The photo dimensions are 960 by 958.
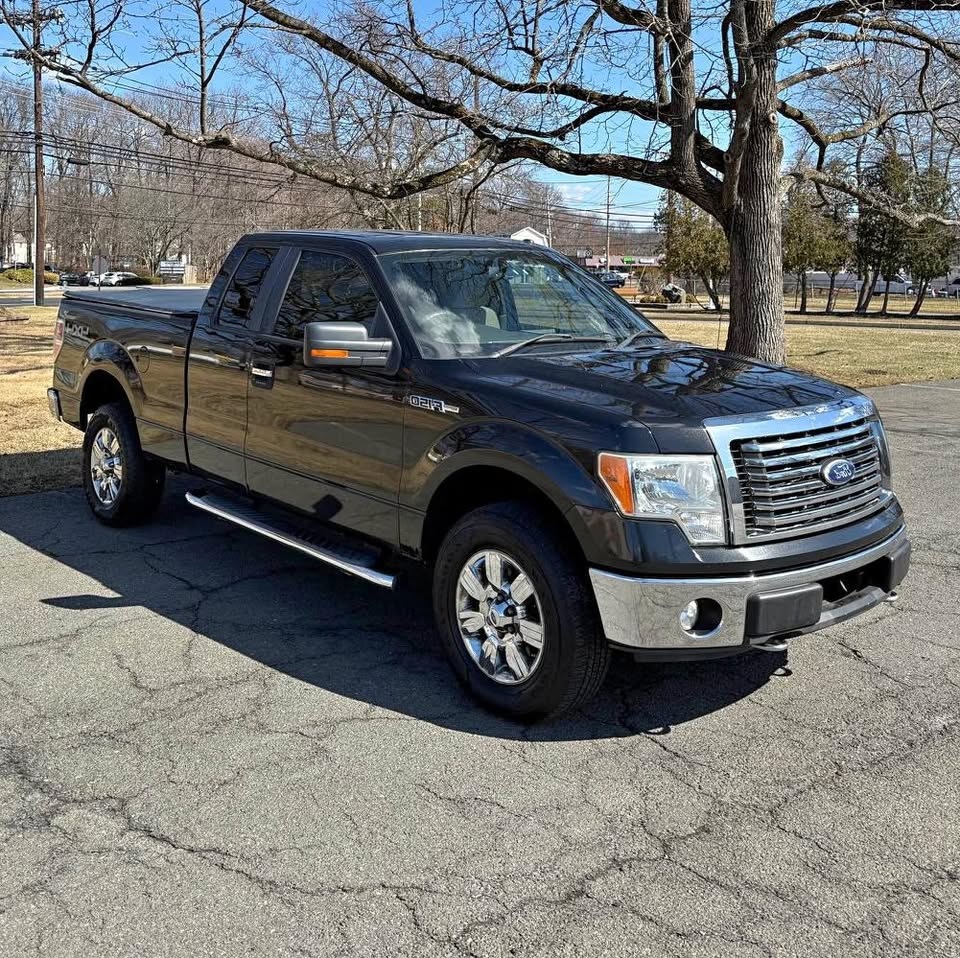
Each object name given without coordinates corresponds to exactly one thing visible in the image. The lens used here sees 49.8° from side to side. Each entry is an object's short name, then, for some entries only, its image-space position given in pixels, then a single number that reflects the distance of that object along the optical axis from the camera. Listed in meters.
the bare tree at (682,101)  10.48
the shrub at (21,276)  66.81
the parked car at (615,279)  70.64
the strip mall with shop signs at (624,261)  103.20
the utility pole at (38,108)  12.57
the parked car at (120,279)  73.85
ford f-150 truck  3.64
